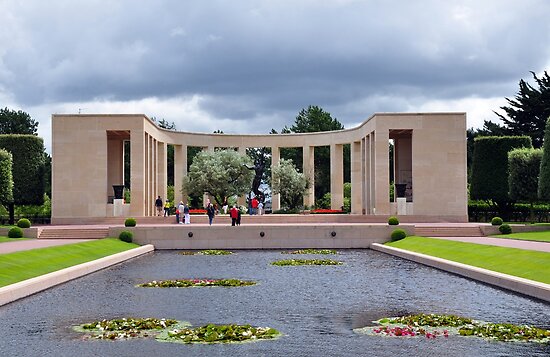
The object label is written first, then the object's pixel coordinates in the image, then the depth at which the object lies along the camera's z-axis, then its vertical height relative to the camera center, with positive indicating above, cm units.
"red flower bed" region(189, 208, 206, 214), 6406 -106
